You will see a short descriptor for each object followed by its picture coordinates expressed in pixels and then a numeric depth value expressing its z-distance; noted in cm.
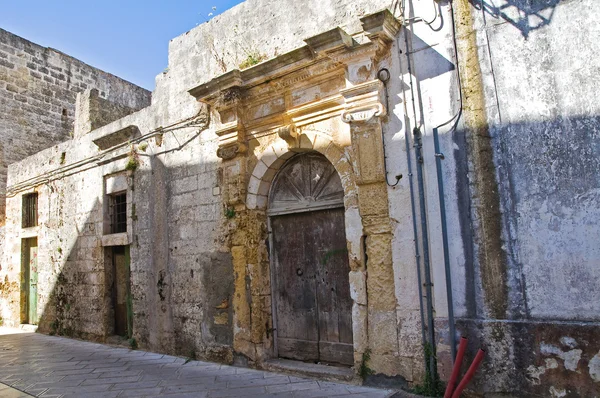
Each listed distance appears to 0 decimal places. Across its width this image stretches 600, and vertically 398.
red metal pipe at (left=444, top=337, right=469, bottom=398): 351
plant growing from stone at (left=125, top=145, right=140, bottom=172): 696
